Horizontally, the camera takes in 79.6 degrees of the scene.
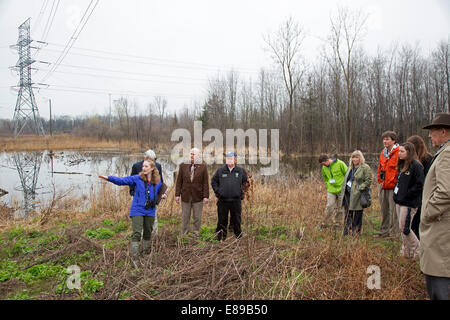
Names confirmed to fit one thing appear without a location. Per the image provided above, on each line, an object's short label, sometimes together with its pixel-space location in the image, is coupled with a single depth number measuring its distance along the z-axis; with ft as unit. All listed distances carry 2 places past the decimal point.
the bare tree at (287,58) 89.30
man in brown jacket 18.66
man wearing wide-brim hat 7.85
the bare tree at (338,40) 77.09
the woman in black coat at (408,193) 13.74
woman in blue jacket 15.17
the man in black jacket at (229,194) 17.47
